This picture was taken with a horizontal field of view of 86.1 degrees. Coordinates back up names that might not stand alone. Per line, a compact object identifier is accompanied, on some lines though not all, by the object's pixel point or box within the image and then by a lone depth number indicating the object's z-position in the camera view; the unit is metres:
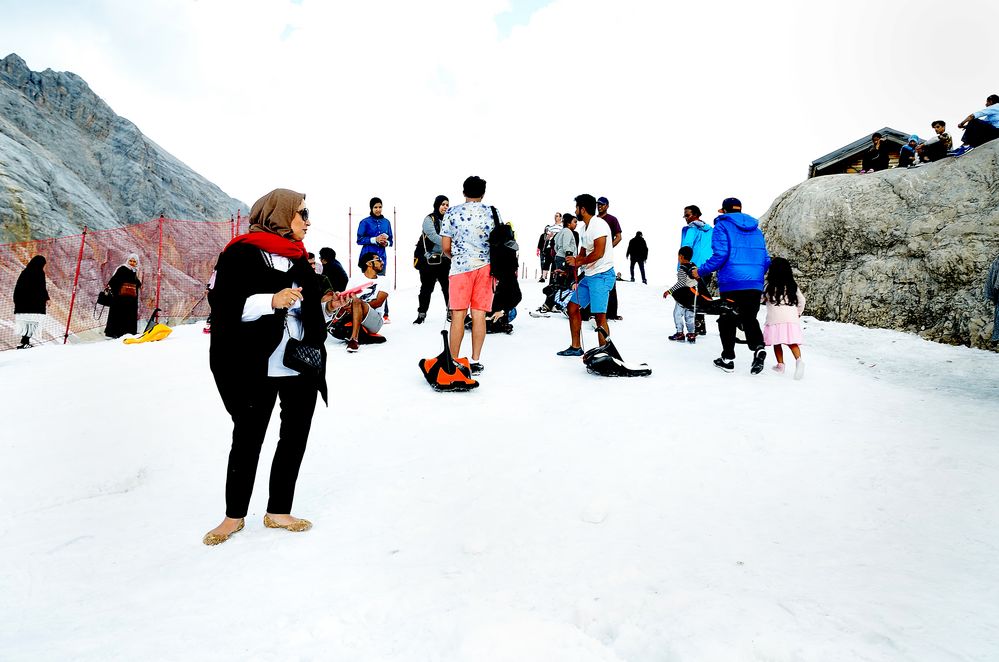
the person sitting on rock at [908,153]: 12.46
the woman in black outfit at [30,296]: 9.40
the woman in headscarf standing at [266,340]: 2.71
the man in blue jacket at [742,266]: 6.09
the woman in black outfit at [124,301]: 9.89
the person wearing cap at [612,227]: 9.30
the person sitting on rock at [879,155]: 13.32
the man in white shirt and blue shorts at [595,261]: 6.23
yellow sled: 8.74
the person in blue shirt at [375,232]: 8.68
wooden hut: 15.77
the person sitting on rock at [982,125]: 9.64
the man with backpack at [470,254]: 5.79
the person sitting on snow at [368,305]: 7.57
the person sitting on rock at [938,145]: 11.52
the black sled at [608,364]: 5.95
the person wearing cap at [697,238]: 8.19
